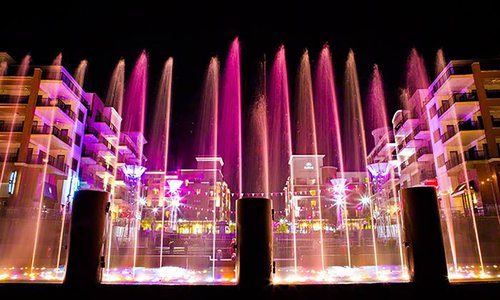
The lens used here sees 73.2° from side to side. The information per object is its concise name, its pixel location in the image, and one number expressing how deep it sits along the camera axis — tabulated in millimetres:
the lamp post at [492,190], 29812
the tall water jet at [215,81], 24141
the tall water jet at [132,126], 63006
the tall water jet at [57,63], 36062
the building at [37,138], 31922
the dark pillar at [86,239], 5555
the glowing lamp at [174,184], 44128
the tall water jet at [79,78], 41406
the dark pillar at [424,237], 5543
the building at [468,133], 31188
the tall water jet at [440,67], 36856
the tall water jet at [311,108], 17081
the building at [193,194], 89750
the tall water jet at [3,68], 34191
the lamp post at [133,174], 30953
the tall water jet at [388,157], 57228
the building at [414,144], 42831
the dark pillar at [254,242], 5426
